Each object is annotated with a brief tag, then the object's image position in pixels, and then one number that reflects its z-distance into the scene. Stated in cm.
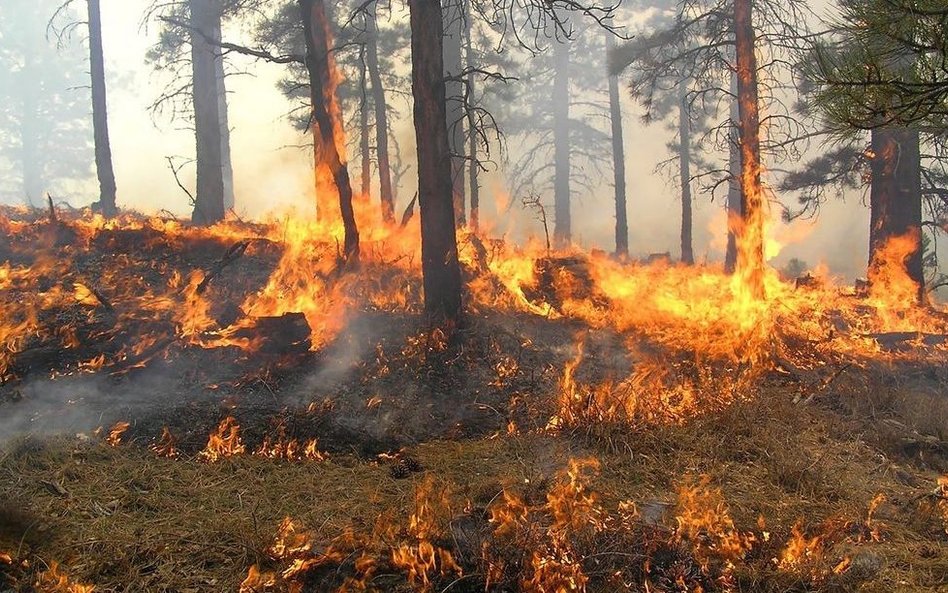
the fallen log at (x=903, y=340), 961
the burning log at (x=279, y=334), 733
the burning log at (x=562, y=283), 1002
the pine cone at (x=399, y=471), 534
